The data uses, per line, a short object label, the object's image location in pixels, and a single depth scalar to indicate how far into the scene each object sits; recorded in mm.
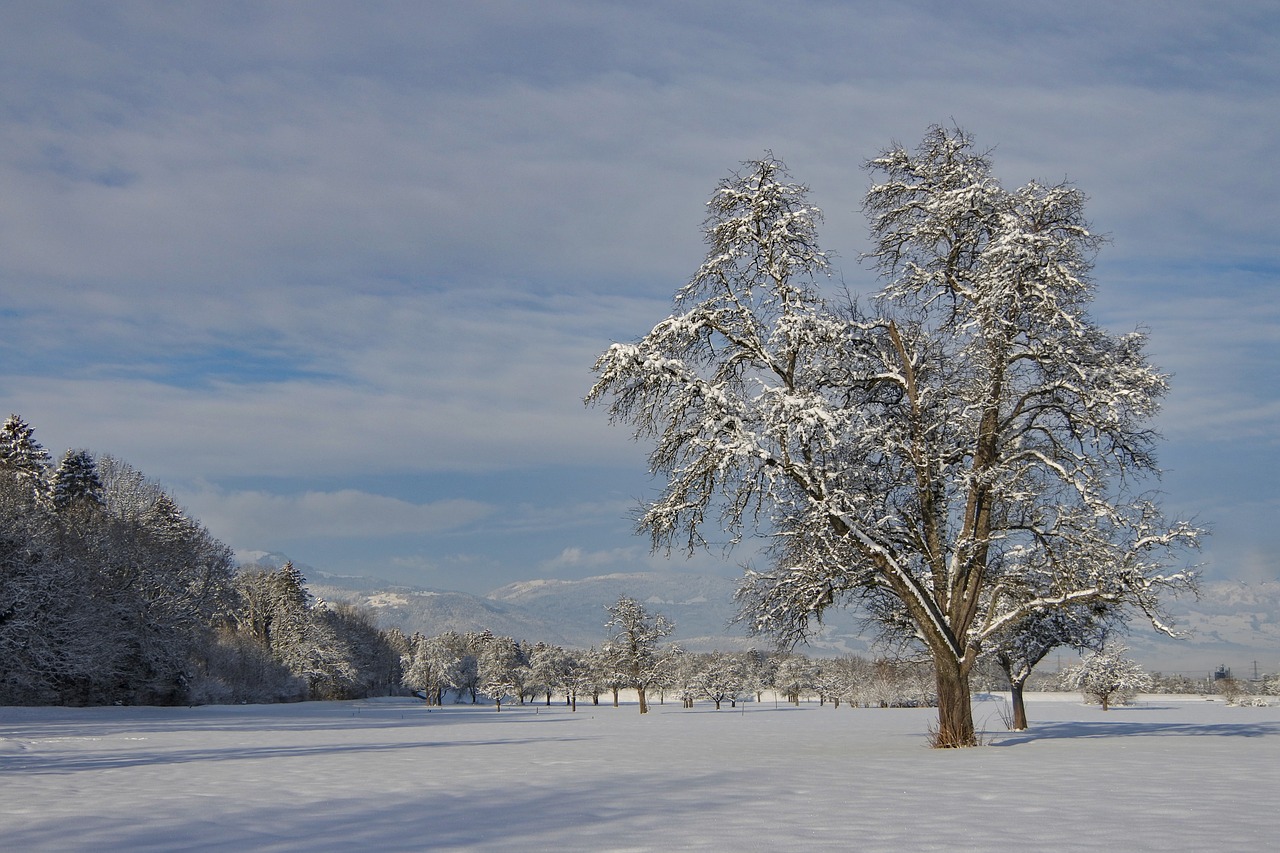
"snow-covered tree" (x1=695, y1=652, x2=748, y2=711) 147750
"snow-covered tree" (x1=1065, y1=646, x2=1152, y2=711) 73875
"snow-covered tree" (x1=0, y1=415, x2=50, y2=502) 64688
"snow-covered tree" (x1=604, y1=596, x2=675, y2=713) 93188
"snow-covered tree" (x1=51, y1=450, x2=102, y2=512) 68375
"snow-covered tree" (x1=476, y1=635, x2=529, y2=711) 157375
